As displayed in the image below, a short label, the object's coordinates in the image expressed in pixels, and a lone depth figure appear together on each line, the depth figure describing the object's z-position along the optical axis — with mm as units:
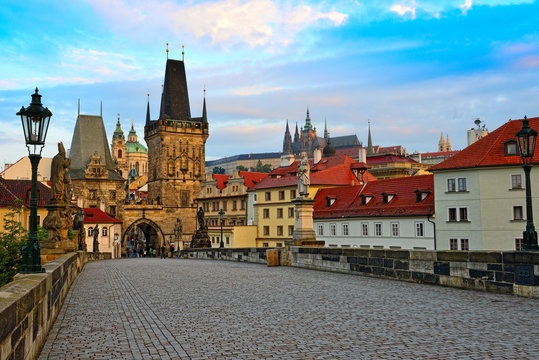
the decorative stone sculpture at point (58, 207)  18203
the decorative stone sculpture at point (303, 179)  22812
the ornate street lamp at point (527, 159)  11867
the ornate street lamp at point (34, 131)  9461
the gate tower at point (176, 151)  94062
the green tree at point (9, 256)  20000
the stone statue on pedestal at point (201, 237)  40250
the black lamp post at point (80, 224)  33681
